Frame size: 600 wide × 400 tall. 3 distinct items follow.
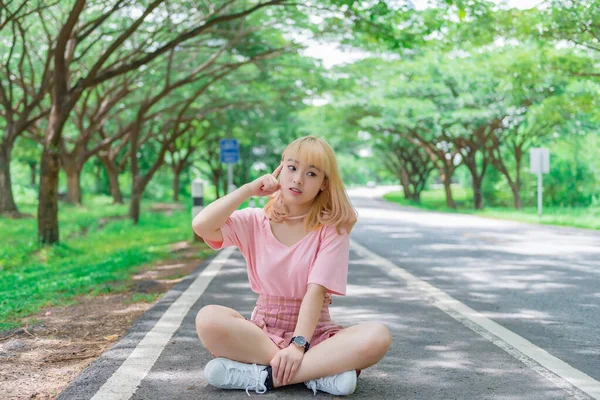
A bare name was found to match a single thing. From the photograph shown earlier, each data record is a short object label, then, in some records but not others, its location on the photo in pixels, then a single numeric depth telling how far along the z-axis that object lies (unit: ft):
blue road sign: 69.51
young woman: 11.85
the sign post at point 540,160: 77.97
